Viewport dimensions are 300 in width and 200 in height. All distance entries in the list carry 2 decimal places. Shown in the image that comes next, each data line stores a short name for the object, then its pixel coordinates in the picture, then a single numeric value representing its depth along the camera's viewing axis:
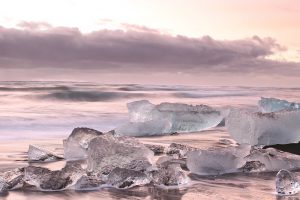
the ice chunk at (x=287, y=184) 2.43
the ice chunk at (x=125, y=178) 2.54
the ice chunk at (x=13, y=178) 2.47
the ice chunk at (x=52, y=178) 2.50
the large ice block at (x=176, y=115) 5.79
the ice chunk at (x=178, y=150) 3.55
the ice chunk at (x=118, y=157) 2.86
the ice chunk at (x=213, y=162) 2.97
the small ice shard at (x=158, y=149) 3.77
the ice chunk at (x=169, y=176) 2.57
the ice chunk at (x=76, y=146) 3.56
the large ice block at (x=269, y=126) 4.56
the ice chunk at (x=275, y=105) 6.36
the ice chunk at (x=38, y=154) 3.44
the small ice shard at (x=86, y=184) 2.52
